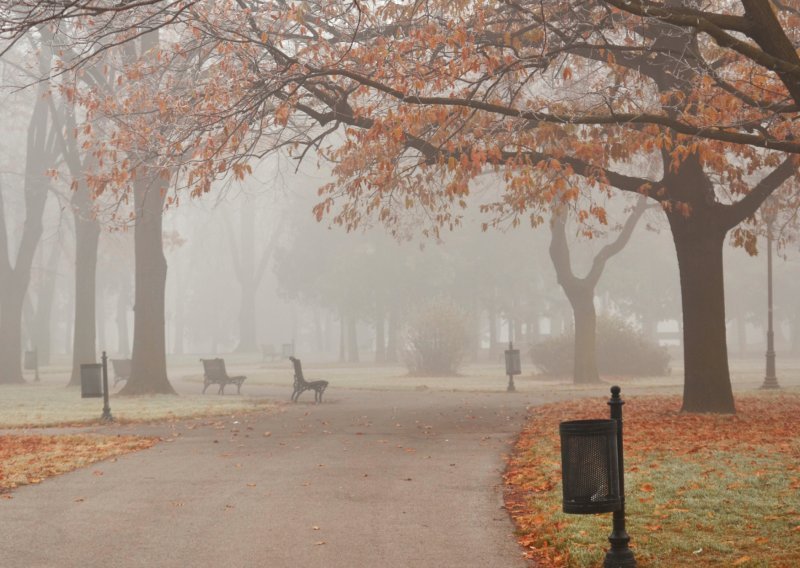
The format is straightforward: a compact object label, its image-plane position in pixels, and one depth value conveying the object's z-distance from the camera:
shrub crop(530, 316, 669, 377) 39.41
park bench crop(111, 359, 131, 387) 31.86
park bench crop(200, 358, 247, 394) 28.29
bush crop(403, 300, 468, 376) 41.88
